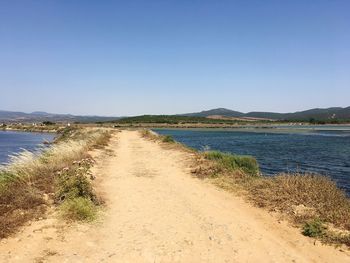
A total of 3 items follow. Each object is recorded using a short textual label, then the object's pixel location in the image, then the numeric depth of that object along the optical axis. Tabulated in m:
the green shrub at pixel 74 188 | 10.95
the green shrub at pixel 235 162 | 18.42
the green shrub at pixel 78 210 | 9.55
